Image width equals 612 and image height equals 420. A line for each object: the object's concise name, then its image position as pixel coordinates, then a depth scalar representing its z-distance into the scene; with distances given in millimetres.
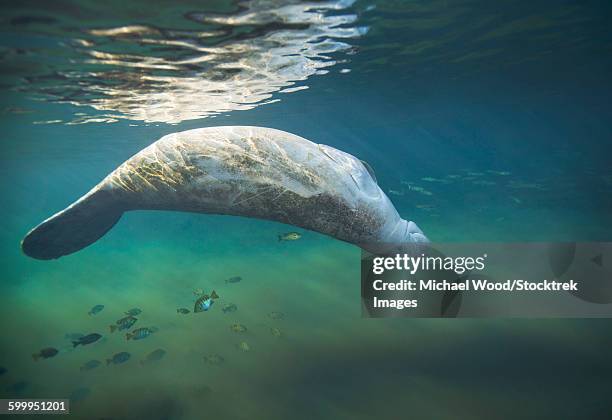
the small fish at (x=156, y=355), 8148
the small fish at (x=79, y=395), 7148
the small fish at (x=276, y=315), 10467
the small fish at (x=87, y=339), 6641
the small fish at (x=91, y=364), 7948
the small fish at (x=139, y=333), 7414
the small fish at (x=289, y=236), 7978
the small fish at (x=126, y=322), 7443
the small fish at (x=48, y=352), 6402
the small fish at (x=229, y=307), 9266
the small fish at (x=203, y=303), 6930
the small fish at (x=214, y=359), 8070
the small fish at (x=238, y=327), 8461
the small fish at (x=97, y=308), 9011
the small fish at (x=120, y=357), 7363
